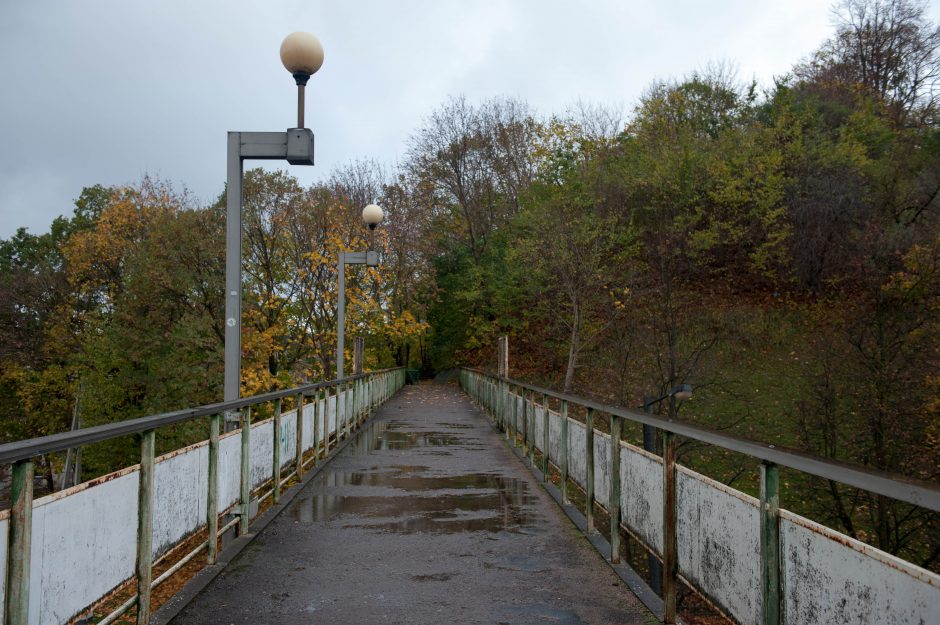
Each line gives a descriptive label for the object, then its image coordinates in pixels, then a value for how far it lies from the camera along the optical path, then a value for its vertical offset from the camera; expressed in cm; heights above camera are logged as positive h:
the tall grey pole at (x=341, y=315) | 1631 +77
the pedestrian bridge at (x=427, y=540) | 277 -108
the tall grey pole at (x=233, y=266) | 735 +81
